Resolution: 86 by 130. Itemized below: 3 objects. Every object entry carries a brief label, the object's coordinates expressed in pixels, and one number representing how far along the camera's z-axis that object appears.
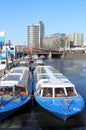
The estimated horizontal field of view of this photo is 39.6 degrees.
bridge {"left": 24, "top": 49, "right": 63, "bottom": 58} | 75.67
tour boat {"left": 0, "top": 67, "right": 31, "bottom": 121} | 9.42
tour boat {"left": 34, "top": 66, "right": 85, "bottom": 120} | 9.23
